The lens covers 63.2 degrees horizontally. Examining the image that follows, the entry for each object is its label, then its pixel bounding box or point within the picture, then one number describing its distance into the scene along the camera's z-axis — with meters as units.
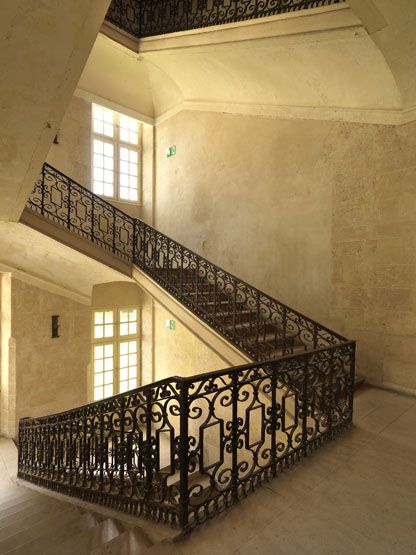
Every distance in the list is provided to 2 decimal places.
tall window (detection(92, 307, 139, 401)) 8.41
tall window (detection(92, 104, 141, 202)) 8.41
